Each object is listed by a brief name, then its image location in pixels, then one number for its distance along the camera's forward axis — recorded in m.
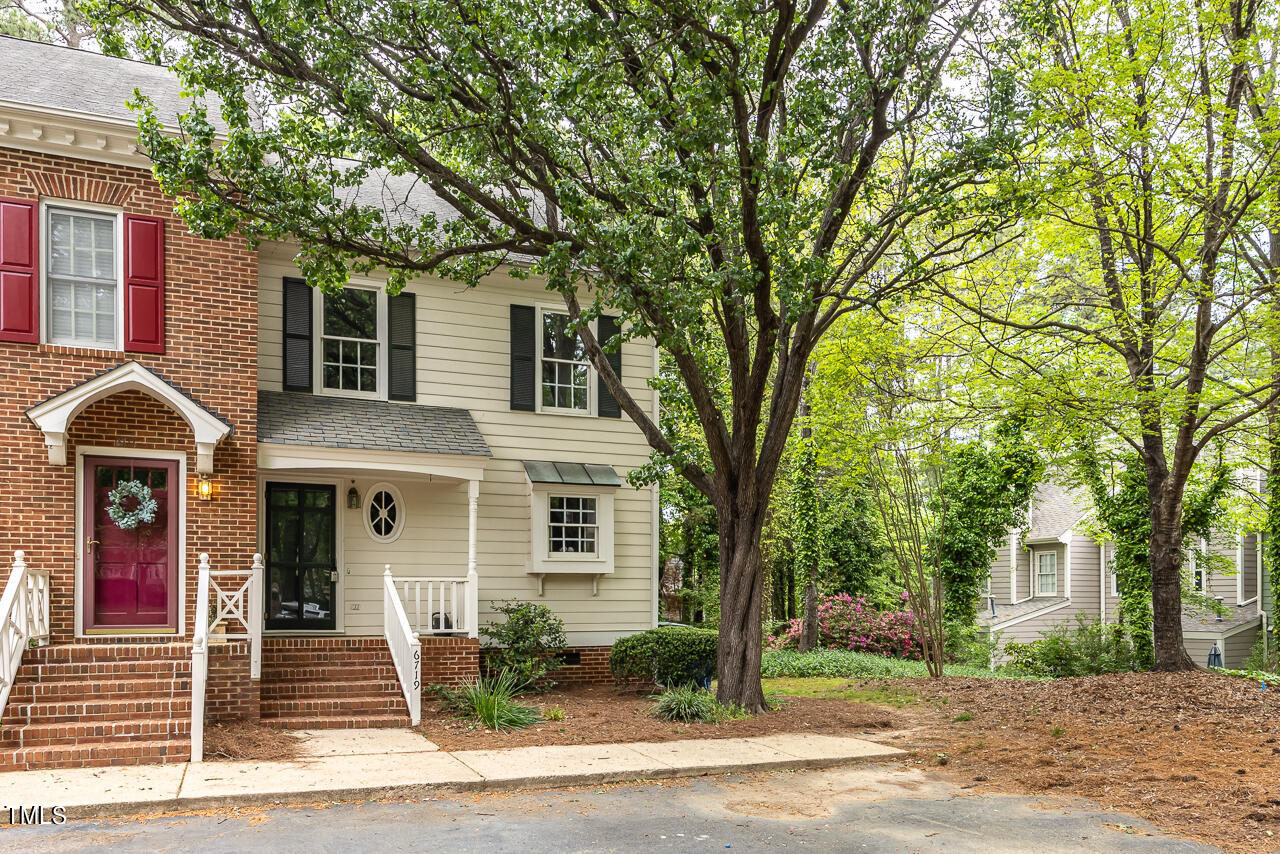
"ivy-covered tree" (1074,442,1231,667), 15.36
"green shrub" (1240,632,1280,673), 16.23
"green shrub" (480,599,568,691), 12.26
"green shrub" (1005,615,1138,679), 14.96
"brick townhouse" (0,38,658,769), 9.48
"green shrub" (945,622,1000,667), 19.77
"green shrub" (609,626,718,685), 12.34
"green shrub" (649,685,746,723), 10.26
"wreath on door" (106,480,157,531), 10.07
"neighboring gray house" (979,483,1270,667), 21.42
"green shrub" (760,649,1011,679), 16.03
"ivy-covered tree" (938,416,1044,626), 17.98
